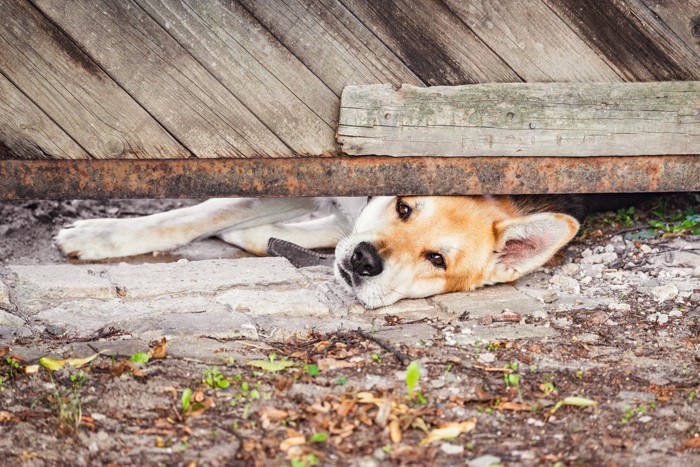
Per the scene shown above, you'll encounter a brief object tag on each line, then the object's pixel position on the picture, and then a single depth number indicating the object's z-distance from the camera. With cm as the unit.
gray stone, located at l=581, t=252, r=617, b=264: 485
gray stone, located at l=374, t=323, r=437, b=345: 363
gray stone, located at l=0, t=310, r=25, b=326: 362
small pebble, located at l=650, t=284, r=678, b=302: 421
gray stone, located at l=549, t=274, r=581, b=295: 441
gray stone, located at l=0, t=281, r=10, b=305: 383
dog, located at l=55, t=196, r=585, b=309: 430
